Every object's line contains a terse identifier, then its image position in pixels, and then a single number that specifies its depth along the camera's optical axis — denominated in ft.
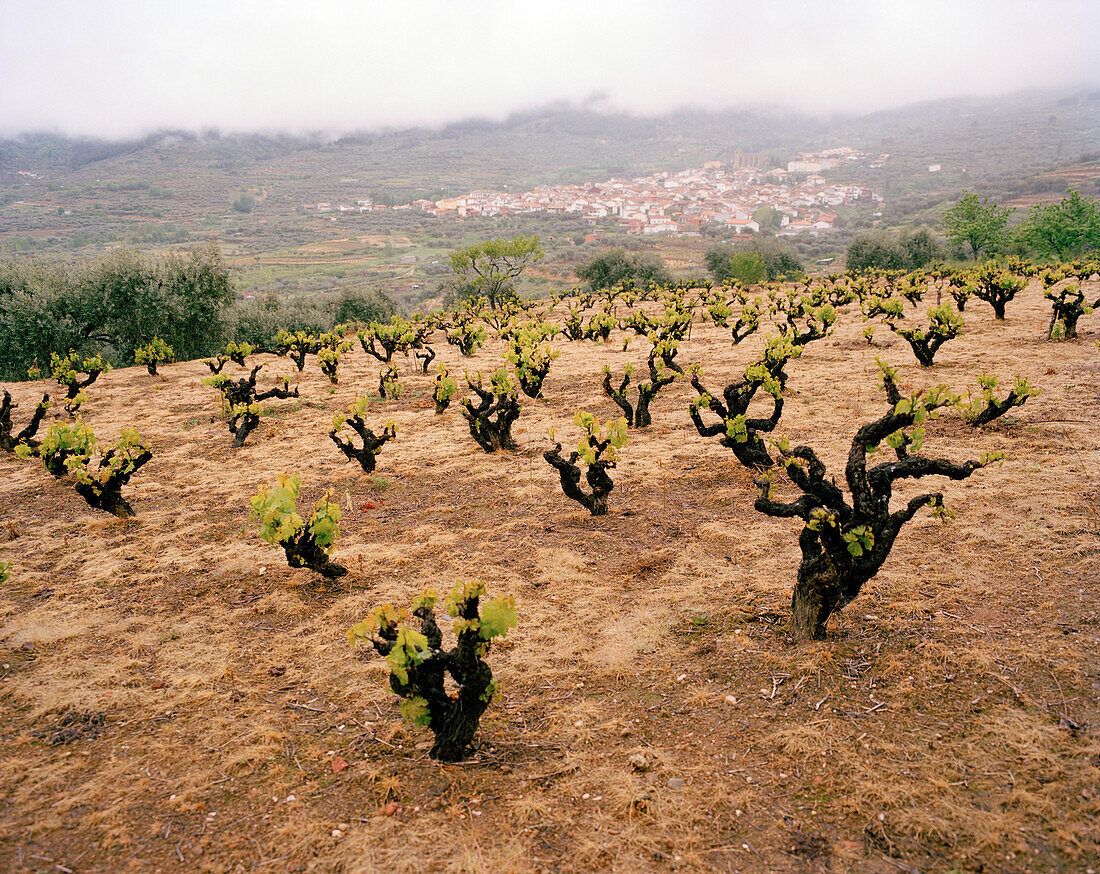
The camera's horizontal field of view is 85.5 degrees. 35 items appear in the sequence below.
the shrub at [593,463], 26.14
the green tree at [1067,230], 126.82
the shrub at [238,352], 67.36
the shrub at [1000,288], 64.90
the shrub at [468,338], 73.36
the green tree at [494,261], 139.23
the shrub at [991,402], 30.20
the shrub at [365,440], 33.22
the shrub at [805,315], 54.49
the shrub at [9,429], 38.69
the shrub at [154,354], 72.33
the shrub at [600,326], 74.28
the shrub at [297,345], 68.33
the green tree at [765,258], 163.02
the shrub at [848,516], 15.58
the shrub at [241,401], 41.42
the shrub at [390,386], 50.19
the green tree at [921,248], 157.99
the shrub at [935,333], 45.47
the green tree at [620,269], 164.55
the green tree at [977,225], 142.82
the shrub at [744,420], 27.55
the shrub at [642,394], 39.34
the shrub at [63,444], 30.37
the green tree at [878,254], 158.51
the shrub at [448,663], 12.89
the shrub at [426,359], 61.96
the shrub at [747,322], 65.26
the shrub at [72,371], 52.75
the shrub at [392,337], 68.44
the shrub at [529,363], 44.55
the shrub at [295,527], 20.90
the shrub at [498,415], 36.22
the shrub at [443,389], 44.34
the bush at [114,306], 75.66
